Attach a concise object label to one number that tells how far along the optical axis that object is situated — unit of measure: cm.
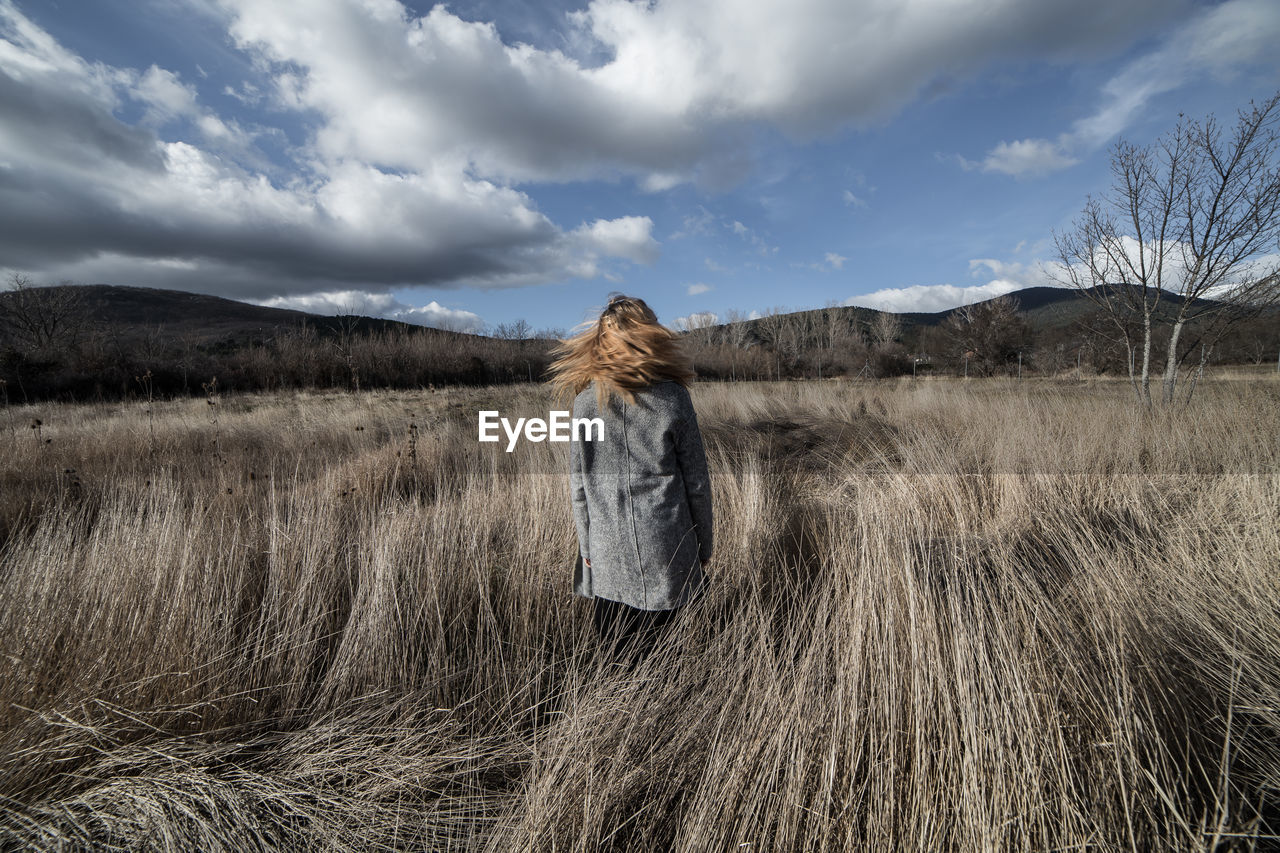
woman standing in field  195
